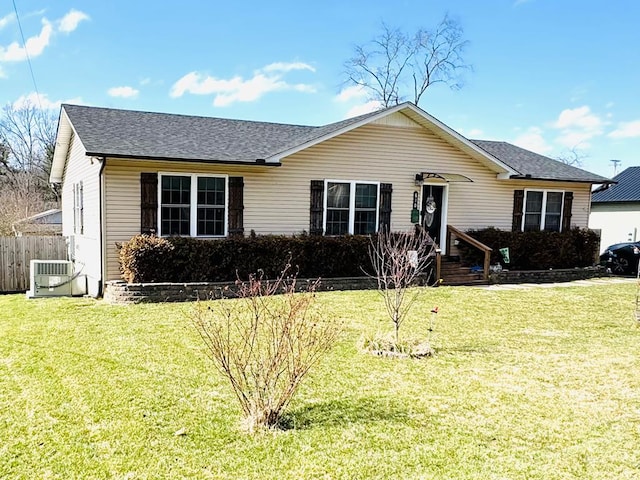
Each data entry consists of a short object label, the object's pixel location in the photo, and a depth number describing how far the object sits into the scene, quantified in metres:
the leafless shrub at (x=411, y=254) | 10.67
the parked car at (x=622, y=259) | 15.52
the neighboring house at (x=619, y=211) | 21.27
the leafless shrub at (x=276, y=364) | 4.00
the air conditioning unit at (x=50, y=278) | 10.88
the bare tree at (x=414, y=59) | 29.94
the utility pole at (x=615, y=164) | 38.61
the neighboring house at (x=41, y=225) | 18.84
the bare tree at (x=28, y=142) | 32.66
